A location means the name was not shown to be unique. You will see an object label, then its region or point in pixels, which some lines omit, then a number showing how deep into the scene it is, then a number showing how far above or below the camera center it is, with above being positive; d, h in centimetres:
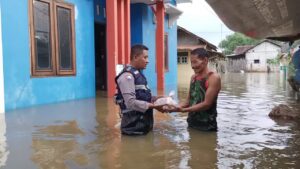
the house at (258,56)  4308 +283
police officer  378 -29
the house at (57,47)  632 +82
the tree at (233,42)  6546 +778
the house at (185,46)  1979 +220
